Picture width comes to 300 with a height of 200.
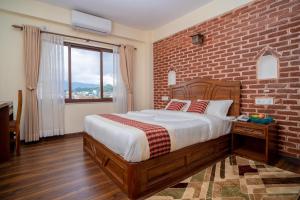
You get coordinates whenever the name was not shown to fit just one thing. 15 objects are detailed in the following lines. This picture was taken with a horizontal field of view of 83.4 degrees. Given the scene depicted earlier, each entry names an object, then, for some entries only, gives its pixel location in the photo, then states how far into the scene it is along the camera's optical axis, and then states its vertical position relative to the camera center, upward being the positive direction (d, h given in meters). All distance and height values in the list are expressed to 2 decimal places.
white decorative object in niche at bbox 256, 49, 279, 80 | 2.53 +0.47
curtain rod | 3.21 +1.32
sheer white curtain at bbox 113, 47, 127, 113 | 4.46 +0.16
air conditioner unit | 3.58 +1.61
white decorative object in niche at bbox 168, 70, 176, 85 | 4.34 +0.47
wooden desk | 2.47 -0.59
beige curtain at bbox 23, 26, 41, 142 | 3.26 +0.33
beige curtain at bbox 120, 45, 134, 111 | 4.52 +0.75
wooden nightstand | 2.30 -0.73
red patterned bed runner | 1.73 -0.46
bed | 1.67 -0.68
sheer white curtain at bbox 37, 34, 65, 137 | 3.48 +0.16
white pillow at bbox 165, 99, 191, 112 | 3.26 -0.21
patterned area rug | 1.67 -0.99
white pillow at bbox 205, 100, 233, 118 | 2.85 -0.22
